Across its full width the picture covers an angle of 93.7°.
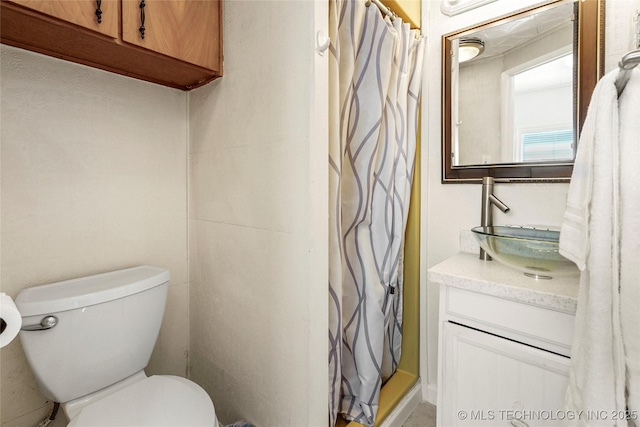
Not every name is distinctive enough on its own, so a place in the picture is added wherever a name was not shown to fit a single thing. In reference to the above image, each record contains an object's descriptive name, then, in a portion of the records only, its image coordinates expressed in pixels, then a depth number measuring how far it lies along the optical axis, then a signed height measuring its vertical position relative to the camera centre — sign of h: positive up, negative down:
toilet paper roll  0.66 -0.25
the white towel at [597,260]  0.70 -0.13
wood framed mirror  1.11 +0.47
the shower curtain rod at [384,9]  1.20 +0.84
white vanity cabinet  0.86 -0.44
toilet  0.88 -0.47
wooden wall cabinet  0.83 +0.54
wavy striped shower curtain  1.15 +0.03
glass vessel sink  0.93 -0.16
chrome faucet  1.25 +0.01
